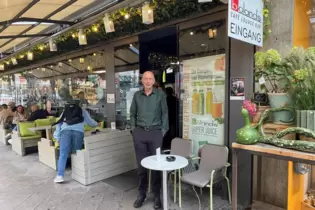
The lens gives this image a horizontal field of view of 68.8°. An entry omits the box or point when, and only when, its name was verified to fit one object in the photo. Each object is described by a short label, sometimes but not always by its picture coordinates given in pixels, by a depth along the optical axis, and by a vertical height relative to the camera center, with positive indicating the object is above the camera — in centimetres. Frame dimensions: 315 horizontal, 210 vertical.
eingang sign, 201 +68
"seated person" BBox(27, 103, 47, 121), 615 -55
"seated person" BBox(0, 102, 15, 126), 739 -68
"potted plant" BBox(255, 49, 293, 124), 194 +15
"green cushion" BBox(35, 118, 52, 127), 581 -71
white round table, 233 -75
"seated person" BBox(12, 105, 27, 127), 654 -61
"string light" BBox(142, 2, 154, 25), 317 +111
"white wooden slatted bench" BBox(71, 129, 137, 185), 372 -109
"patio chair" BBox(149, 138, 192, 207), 328 -81
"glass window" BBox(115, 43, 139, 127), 498 +33
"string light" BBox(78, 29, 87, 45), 440 +109
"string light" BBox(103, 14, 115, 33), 368 +113
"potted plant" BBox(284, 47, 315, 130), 174 +8
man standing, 292 -42
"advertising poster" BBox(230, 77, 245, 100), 291 +5
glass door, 331 +16
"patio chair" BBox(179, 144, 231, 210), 269 -97
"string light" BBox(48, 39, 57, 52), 518 +112
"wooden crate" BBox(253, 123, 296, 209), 276 -110
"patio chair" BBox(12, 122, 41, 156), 572 -107
